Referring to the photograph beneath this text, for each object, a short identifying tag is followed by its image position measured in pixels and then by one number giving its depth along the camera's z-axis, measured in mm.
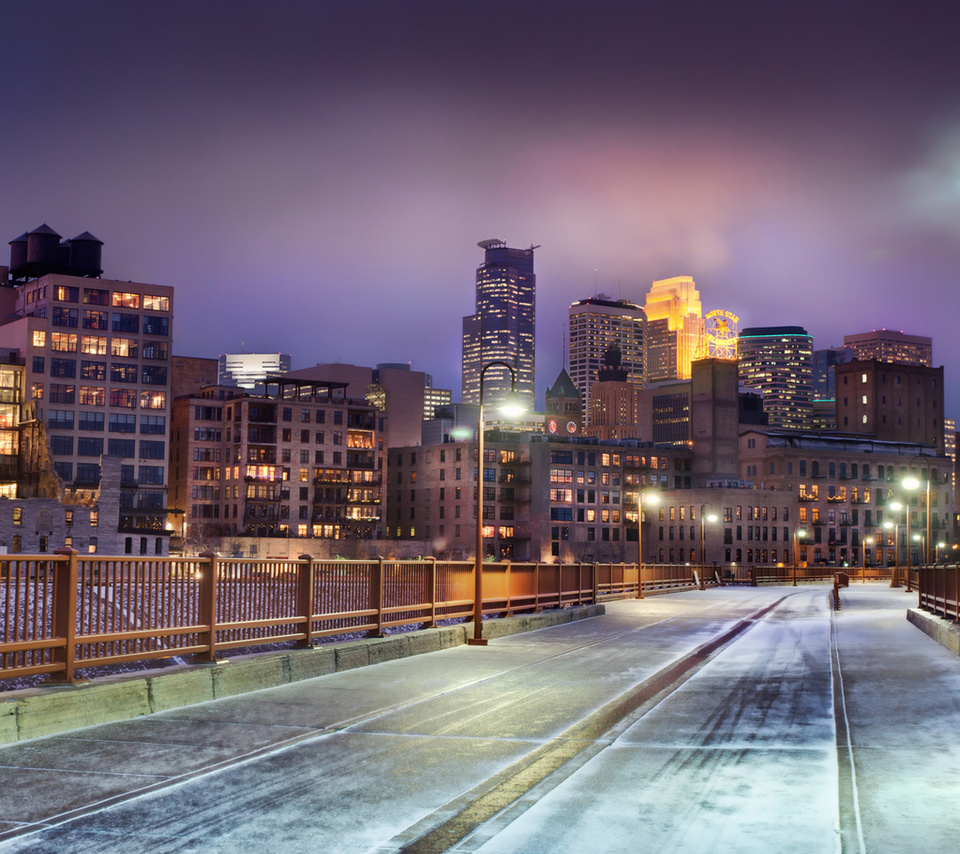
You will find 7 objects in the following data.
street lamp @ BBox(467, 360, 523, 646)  23906
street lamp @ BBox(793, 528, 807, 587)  140875
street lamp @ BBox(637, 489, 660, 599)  52353
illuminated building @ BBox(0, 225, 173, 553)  124625
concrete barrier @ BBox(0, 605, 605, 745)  11430
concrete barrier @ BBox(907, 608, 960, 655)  22297
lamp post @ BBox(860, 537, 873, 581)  154338
